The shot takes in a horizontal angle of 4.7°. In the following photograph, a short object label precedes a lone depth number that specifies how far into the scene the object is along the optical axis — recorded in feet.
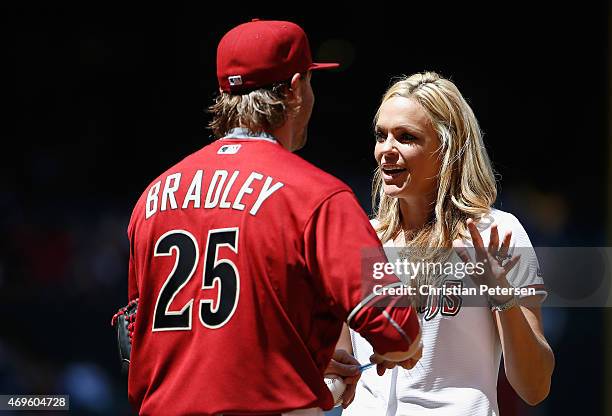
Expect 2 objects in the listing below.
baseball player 51.39
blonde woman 52.83
